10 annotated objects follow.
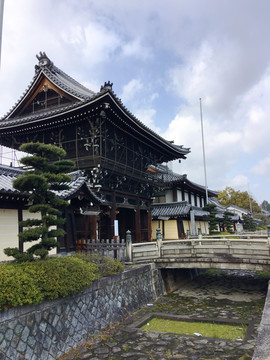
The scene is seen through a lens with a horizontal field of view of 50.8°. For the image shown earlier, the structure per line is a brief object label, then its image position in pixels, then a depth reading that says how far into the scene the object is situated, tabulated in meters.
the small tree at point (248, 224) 53.12
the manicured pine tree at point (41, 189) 8.97
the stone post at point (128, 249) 15.90
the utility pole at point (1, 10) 6.11
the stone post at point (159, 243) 17.03
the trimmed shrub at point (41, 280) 6.82
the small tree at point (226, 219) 37.12
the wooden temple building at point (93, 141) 18.22
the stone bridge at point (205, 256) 14.92
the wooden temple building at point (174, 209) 32.53
